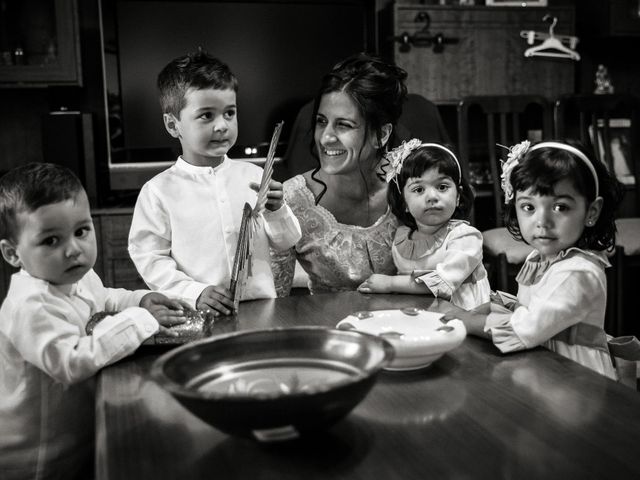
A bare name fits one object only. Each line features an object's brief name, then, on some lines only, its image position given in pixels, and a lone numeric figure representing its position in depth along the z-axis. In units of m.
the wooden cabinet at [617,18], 4.01
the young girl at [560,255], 1.25
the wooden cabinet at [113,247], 3.44
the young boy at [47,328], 1.13
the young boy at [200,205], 1.71
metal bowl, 0.72
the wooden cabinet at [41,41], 3.61
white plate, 1.04
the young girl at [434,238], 1.68
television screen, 3.77
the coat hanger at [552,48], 3.98
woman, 1.98
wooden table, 0.77
